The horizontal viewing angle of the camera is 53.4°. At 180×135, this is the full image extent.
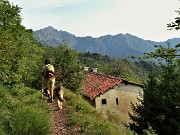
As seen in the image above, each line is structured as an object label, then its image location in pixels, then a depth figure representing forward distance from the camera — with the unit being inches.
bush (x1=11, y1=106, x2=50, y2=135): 176.3
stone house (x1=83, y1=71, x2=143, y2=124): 800.0
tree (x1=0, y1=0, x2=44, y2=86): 232.8
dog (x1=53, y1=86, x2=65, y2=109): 271.0
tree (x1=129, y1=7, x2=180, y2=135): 366.0
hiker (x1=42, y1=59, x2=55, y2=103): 265.1
